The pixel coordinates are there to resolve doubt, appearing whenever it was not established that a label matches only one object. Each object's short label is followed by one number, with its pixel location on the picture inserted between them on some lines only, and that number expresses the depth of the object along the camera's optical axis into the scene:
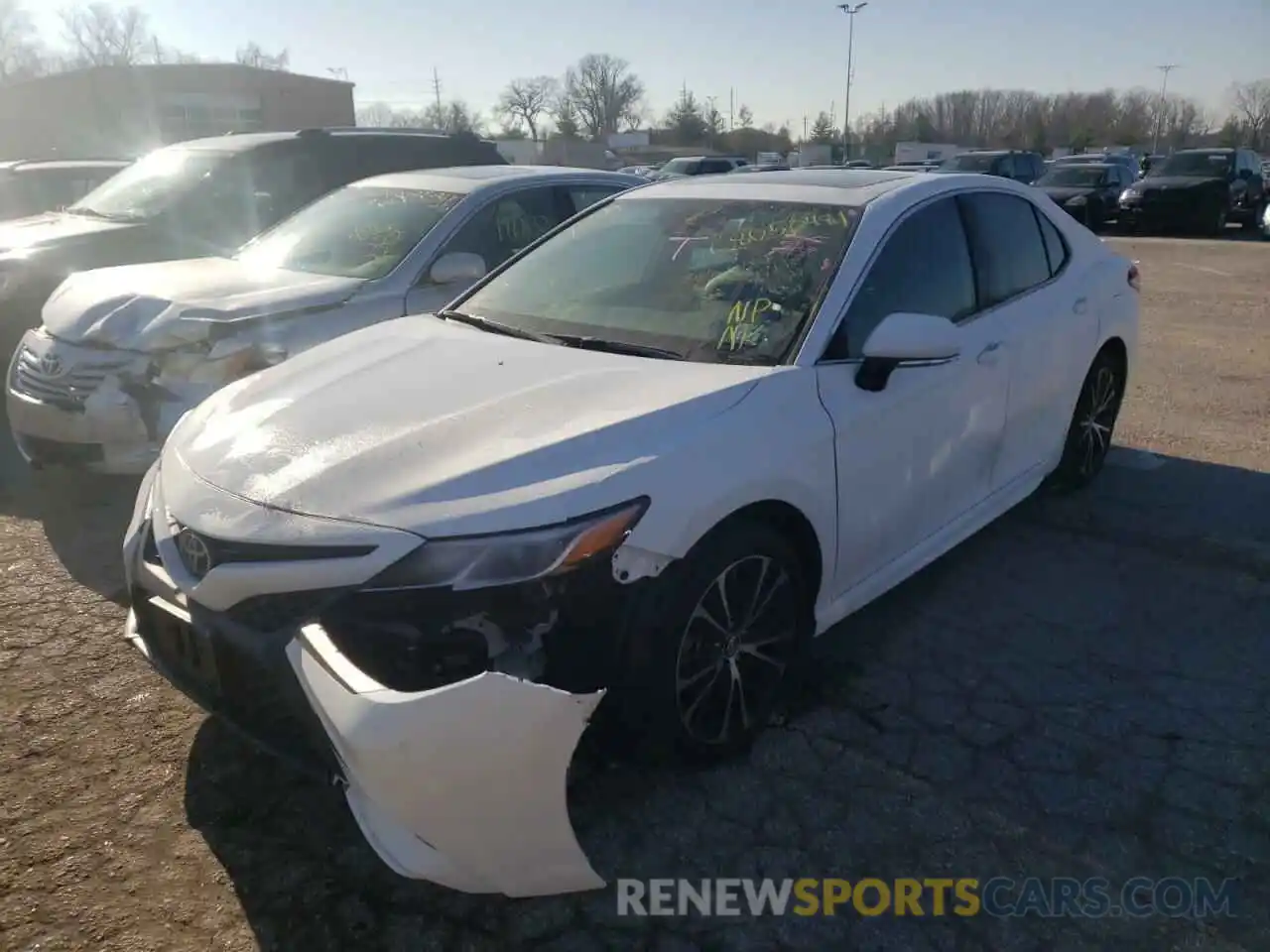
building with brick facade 40.62
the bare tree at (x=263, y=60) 70.16
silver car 4.57
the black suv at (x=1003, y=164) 23.28
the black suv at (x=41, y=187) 10.25
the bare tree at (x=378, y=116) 83.21
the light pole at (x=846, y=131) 54.46
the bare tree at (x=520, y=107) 94.44
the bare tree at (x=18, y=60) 65.88
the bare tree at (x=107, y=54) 70.71
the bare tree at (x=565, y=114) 89.06
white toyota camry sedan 2.11
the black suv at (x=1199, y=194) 20.95
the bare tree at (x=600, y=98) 97.44
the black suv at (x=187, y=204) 6.48
